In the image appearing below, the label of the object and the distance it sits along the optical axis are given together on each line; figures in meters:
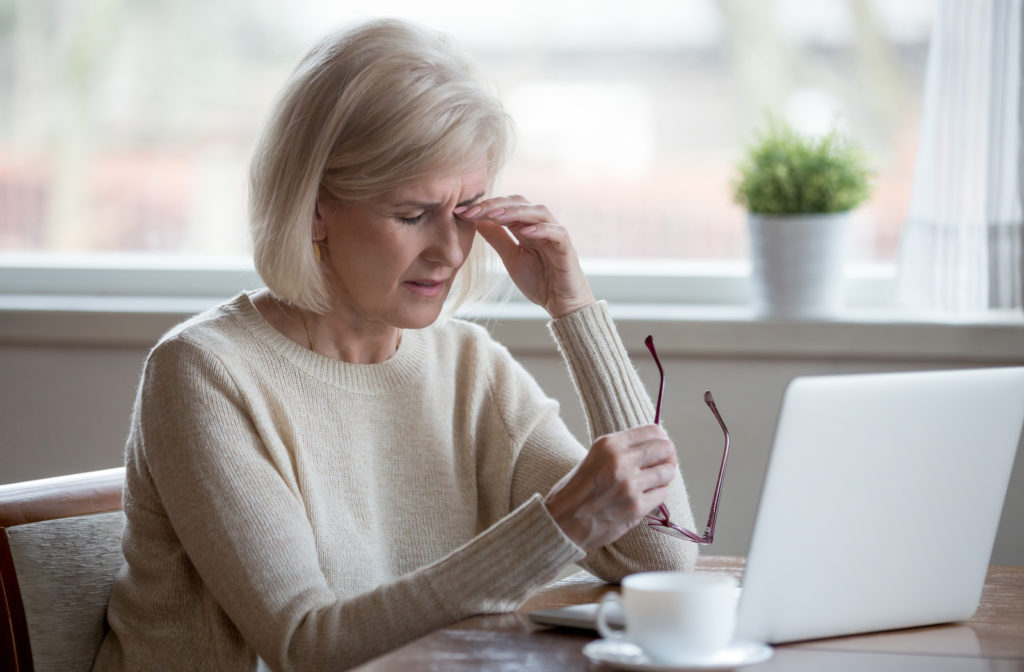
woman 2.29
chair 2.44
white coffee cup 2.00
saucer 2.02
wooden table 2.07
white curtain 3.38
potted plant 3.47
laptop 2.07
